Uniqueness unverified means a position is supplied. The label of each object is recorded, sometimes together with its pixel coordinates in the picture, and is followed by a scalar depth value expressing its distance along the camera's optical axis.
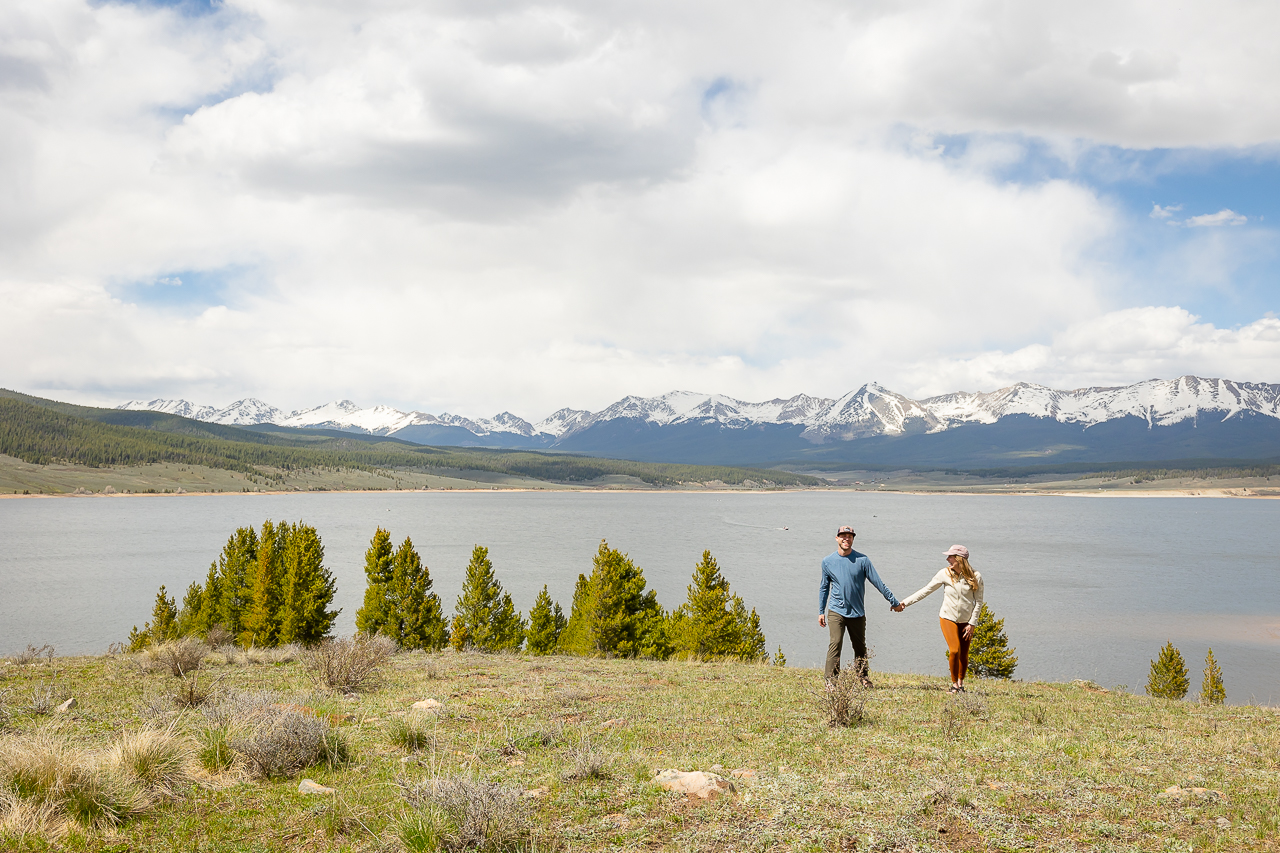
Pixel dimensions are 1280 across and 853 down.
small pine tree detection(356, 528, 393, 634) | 39.88
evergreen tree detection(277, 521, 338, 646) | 39.25
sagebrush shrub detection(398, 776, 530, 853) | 5.05
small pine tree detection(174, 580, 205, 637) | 44.32
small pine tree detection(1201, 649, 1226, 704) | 31.63
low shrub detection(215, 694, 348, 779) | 6.86
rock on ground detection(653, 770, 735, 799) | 6.32
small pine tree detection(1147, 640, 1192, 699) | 34.88
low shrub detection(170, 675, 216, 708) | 9.81
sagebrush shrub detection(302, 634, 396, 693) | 11.89
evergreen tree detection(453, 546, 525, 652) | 41.12
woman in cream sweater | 11.24
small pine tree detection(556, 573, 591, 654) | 38.81
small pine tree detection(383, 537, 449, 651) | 39.78
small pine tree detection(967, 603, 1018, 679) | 38.59
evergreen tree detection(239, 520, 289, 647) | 39.19
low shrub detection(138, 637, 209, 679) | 13.57
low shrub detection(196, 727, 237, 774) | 6.82
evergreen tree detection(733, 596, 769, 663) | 37.34
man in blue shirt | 11.62
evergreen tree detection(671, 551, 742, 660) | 36.19
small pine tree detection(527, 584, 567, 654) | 41.41
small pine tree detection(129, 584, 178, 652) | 38.62
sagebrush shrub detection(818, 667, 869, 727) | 9.28
